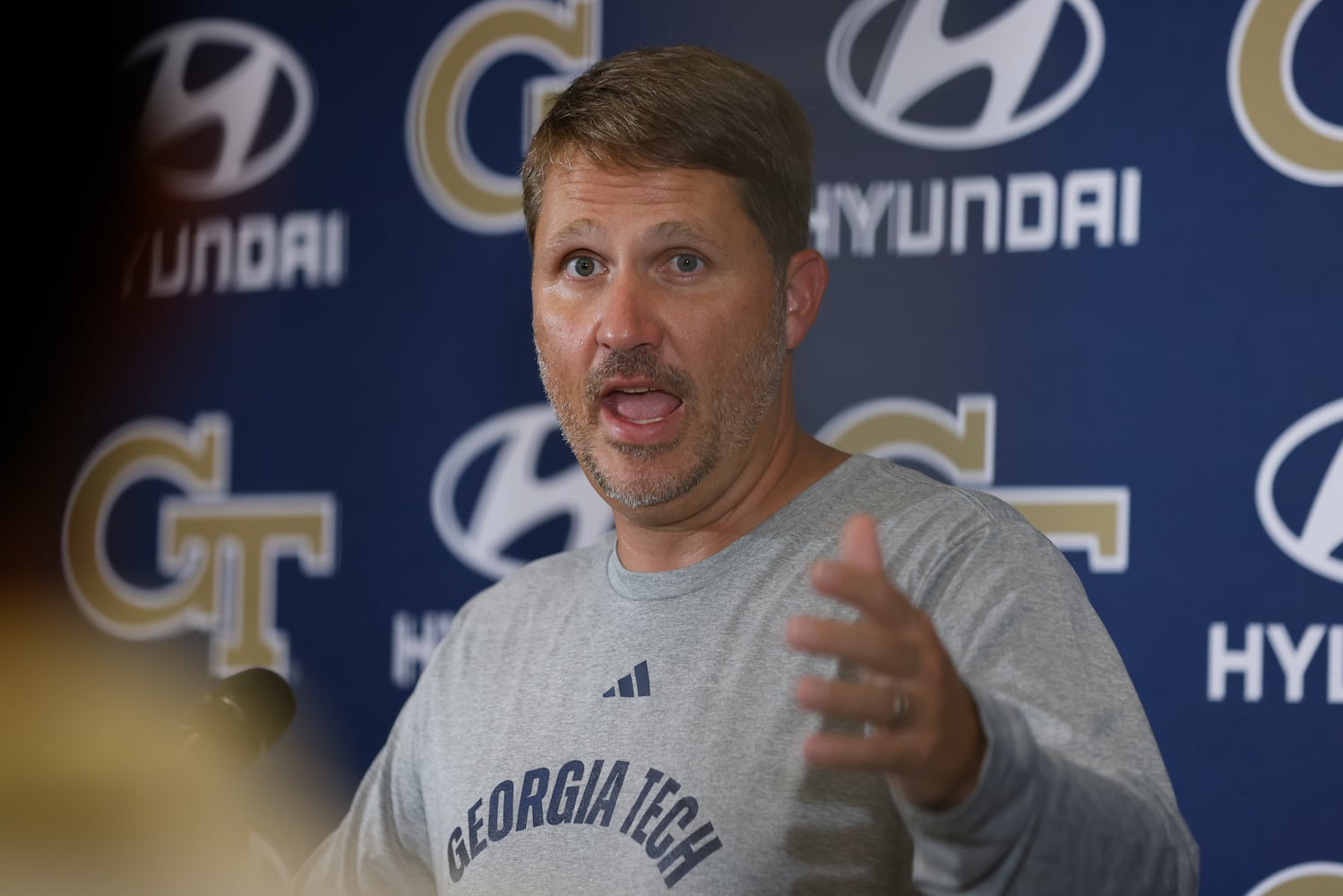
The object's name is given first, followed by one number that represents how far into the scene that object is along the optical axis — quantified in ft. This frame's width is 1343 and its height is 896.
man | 10.63
